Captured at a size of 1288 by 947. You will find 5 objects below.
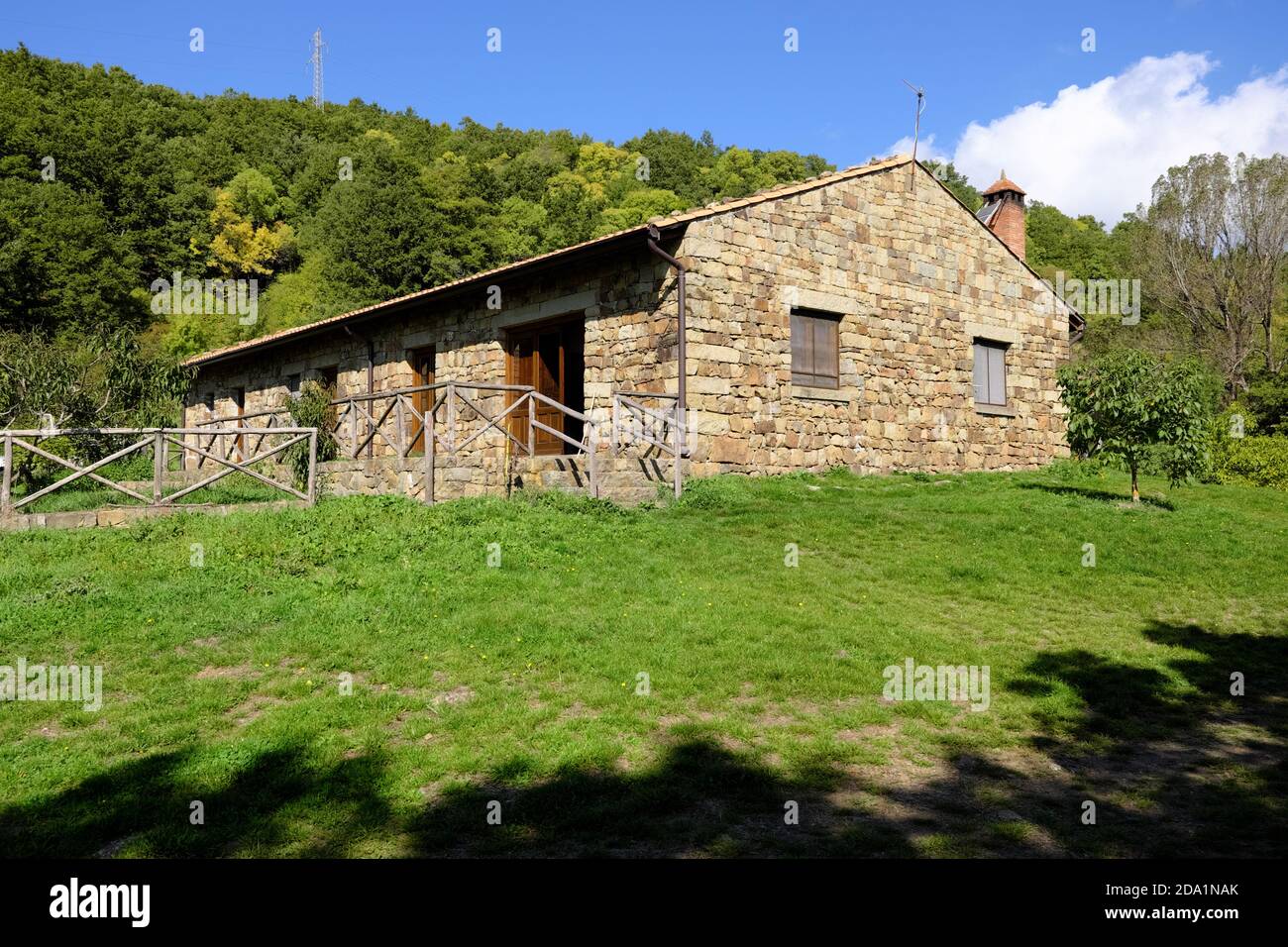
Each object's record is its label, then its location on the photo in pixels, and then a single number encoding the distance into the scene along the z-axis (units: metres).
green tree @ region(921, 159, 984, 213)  34.62
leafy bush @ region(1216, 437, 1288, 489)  17.88
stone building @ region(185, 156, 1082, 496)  12.56
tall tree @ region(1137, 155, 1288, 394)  27.17
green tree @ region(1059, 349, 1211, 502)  11.77
